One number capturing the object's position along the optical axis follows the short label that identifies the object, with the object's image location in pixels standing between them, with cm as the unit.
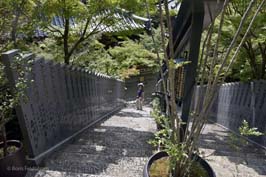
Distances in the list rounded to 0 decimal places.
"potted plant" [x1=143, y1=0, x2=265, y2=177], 159
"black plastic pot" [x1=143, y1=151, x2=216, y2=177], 177
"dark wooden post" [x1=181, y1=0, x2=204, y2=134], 238
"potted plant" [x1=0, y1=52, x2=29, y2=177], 203
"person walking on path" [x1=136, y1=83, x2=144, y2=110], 934
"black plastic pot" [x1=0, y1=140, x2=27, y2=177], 200
